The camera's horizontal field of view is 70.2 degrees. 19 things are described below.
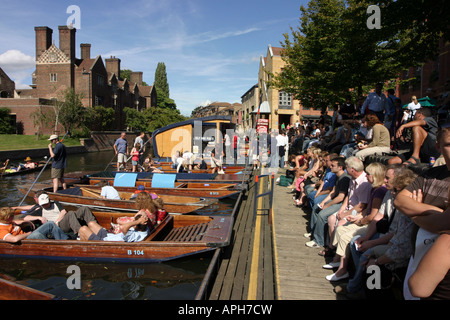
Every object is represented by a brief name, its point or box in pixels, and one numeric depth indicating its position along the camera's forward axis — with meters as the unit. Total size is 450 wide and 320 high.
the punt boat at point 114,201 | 9.55
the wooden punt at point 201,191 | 11.13
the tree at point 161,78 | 107.69
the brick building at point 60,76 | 44.59
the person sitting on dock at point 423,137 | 6.23
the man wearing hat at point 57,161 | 11.52
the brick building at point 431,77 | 22.45
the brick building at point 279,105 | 40.94
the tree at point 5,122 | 41.31
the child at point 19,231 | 6.40
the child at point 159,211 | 7.35
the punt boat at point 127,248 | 6.10
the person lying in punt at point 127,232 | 6.55
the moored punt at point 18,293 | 4.25
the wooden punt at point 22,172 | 19.67
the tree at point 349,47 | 8.58
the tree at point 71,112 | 42.47
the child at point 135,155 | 15.85
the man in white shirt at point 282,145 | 16.59
